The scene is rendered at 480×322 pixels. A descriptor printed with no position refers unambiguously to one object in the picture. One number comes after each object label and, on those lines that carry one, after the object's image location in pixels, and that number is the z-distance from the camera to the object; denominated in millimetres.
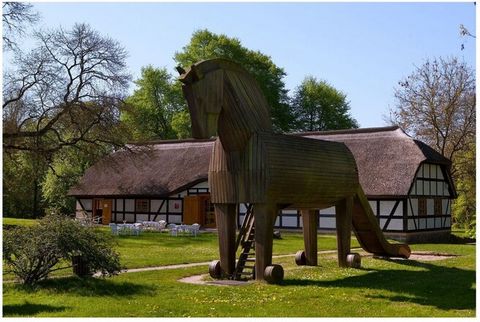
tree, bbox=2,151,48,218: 30125
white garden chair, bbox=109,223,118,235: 27922
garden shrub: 12273
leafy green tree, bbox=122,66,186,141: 53250
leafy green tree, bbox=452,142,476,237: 39438
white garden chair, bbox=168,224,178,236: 28417
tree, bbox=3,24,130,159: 27922
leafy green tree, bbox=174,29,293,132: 50344
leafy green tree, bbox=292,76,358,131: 54656
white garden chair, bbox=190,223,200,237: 28445
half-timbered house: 28969
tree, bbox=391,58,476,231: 38438
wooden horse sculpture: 12469
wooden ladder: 13719
